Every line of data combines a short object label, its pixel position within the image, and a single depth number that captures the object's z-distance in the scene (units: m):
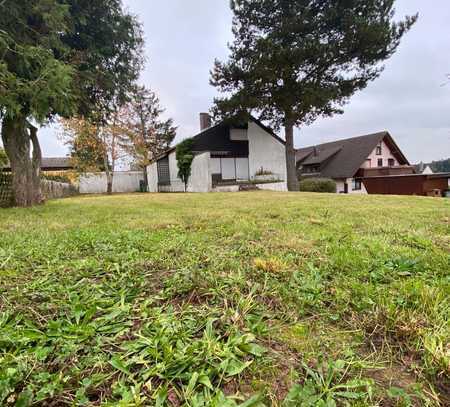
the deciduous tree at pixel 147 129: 16.88
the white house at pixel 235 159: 16.98
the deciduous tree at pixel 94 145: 15.52
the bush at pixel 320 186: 18.22
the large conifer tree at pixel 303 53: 12.88
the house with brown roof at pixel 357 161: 22.28
